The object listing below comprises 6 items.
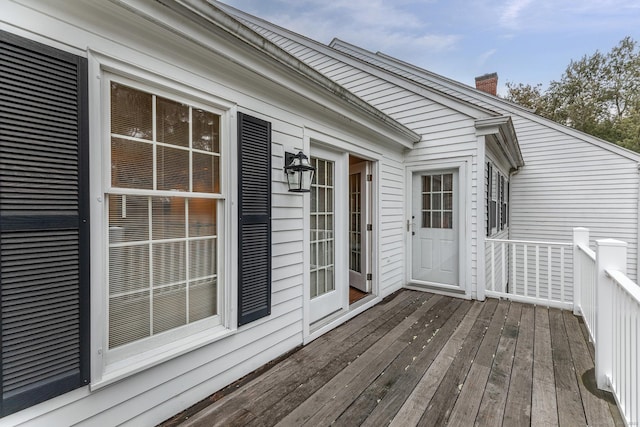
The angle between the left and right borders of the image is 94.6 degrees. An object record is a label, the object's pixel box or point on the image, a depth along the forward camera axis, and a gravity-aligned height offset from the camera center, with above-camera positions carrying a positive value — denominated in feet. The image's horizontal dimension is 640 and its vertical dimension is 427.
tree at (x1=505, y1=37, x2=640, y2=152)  41.11 +17.39
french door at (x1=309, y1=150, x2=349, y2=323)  10.76 -1.02
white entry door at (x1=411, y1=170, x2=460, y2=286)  15.23 -0.83
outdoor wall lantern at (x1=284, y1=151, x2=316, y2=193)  8.61 +1.21
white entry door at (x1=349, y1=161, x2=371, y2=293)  14.03 -0.73
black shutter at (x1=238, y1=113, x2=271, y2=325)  7.36 -0.17
